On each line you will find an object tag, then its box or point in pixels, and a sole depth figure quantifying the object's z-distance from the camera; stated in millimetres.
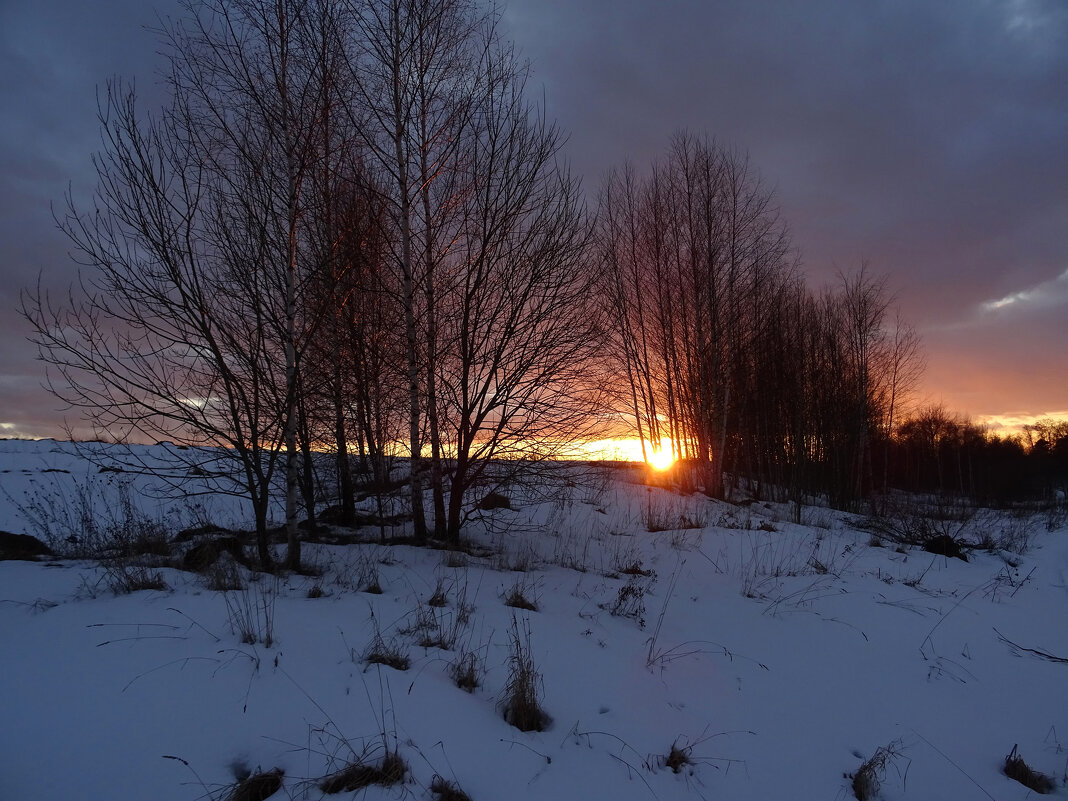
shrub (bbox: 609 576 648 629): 4822
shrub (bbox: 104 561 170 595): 3980
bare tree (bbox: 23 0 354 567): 5012
